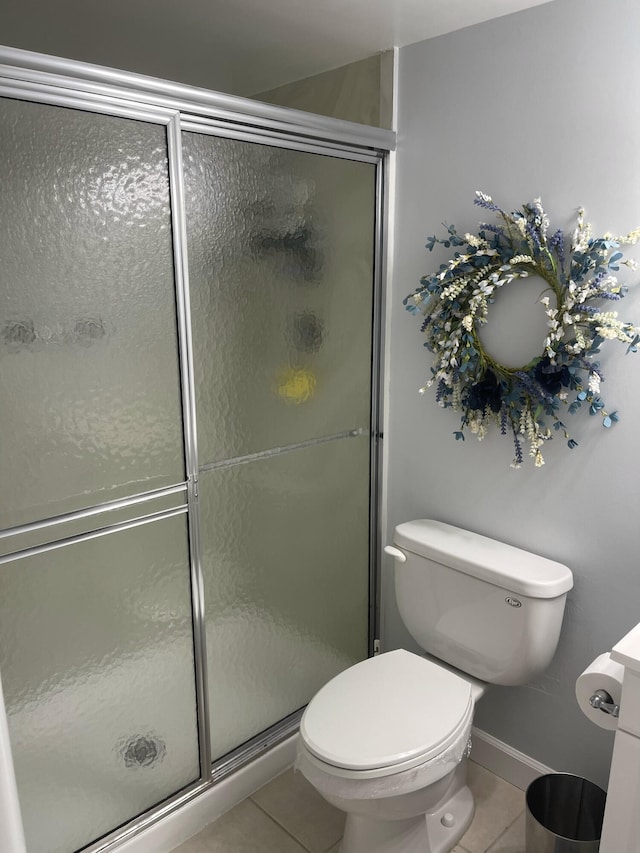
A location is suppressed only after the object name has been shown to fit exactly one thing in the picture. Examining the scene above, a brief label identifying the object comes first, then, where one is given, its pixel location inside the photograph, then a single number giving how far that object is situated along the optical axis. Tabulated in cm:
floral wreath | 155
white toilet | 151
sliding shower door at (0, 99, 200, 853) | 133
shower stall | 136
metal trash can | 172
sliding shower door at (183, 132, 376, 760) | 167
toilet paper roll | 132
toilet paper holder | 133
